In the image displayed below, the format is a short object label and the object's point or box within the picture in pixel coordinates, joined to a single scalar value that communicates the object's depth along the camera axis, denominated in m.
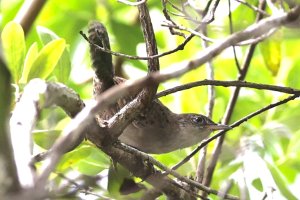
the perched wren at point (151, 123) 5.32
